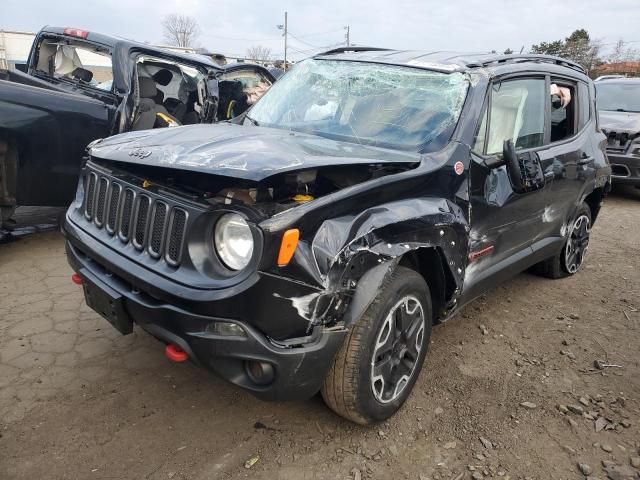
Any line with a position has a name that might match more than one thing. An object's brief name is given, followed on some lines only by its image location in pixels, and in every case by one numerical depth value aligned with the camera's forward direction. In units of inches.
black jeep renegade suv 77.9
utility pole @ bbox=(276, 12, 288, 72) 2009.1
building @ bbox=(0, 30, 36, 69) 1111.0
